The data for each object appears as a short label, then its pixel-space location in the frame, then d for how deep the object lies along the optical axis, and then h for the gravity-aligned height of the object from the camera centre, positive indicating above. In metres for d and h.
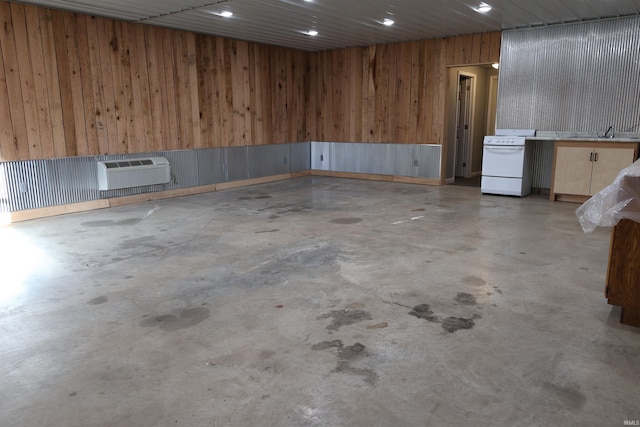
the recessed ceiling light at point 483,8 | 6.06 +1.65
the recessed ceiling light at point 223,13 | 6.32 +1.67
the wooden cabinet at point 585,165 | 6.43 -0.48
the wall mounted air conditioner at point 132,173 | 6.71 -0.58
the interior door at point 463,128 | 9.83 +0.09
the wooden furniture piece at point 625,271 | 2.77 -0.84
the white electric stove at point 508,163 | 7.23 -0.50
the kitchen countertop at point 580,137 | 6.49 -0.08
